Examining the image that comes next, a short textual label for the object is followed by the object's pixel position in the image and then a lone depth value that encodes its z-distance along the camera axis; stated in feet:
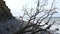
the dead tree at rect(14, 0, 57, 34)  24.50
